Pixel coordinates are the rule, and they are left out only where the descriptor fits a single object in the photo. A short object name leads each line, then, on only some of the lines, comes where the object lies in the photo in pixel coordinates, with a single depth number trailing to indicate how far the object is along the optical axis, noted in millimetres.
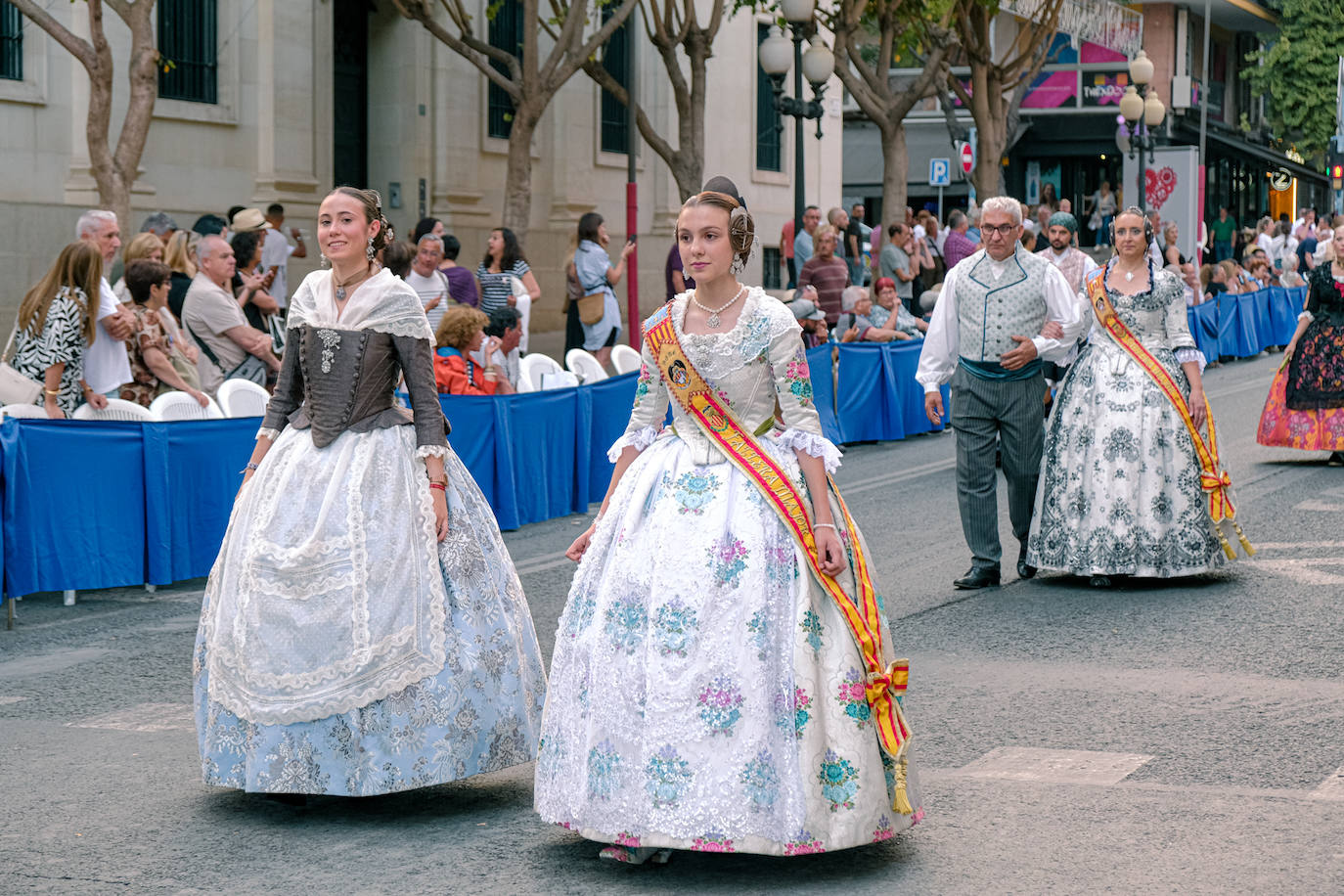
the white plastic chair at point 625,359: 15312
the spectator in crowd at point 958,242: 25047
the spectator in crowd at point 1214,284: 27631
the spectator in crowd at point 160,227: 12688
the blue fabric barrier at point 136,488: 9234
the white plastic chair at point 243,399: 10688
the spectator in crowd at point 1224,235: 43594
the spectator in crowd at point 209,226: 14445
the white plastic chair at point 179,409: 10315
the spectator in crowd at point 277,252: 18547
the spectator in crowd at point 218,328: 11523
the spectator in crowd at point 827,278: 18016
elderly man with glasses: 9812
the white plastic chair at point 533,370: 13570
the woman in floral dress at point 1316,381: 14508
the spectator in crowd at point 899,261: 21812
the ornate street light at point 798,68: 20844
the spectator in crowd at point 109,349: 10172
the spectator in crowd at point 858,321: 17938
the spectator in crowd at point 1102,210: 42094
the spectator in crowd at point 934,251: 25652
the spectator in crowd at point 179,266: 12086
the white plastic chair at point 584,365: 14641
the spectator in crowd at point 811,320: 16391
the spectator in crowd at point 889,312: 18406
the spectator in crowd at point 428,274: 14719
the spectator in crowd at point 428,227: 15059
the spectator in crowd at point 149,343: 10633
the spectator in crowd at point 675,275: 17547
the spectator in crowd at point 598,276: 17547
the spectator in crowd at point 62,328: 9969
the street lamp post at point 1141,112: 32969
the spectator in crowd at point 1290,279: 30625
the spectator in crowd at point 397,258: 11648
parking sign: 36125
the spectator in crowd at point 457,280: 15359
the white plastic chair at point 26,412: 9602
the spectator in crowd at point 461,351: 11781
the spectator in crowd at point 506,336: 12906
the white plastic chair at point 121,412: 10148
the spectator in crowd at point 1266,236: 35562
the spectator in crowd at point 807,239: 20297
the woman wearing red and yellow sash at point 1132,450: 9711
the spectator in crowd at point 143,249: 11164
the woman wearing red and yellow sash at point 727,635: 4883
